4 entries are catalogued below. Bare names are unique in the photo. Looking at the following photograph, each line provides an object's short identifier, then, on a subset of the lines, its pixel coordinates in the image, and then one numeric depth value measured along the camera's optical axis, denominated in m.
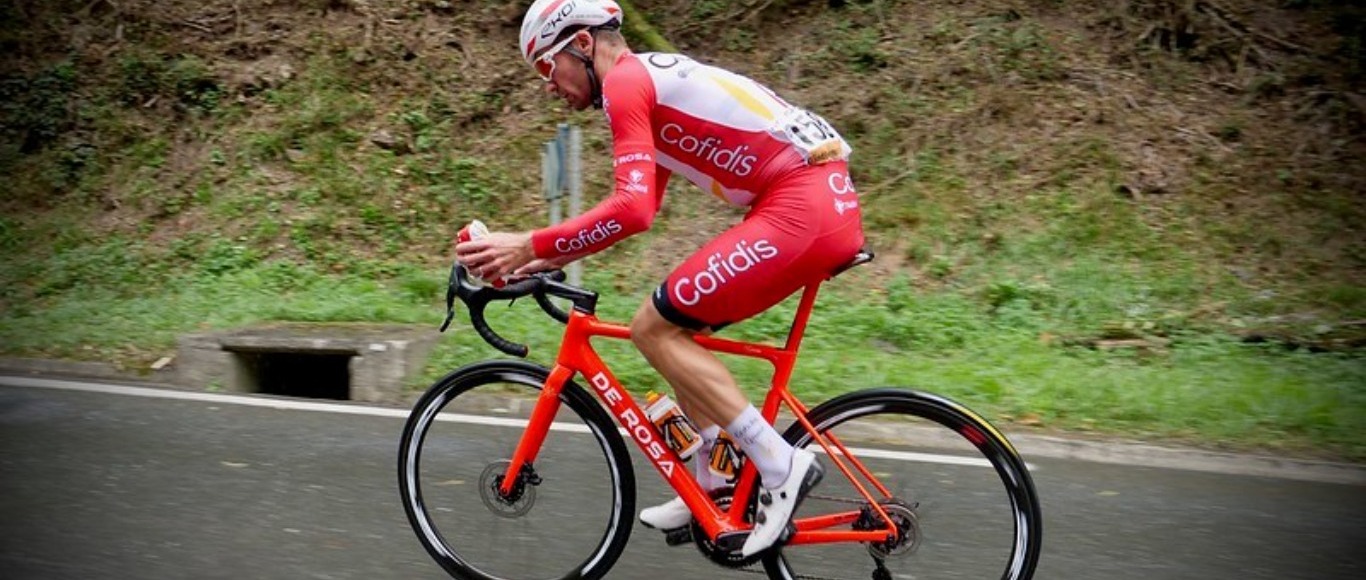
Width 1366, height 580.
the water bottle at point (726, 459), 4.03
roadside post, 8.57
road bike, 3.91
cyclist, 3.72
